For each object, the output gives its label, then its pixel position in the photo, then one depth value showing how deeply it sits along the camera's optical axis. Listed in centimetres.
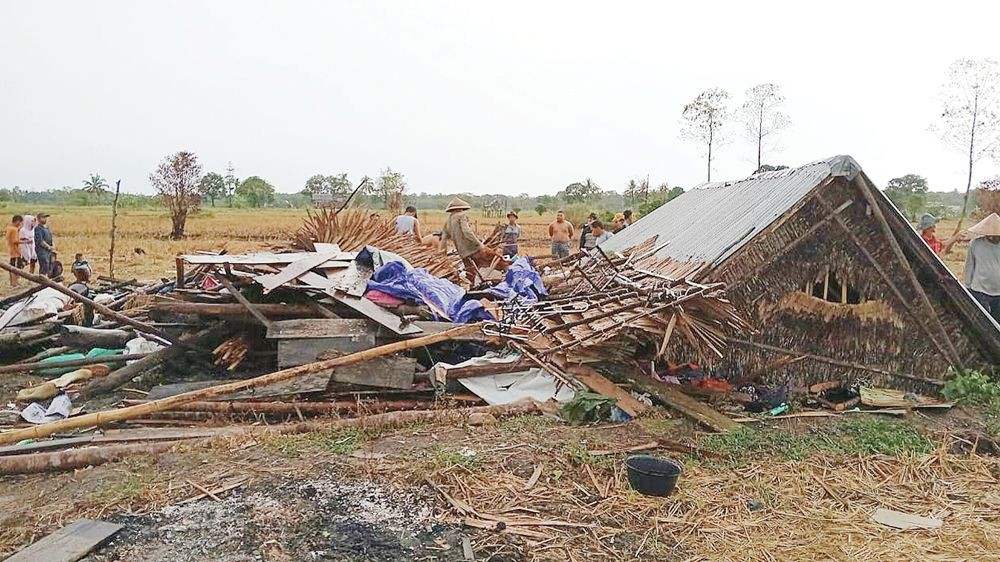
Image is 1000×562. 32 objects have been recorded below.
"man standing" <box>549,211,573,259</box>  1516
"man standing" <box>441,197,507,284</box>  983
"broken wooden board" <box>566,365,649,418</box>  587
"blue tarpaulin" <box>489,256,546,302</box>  834
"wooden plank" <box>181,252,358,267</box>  683
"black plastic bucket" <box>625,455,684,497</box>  427
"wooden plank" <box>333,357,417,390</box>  606
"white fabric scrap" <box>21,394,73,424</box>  586
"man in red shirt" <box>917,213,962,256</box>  852
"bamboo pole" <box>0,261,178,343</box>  616
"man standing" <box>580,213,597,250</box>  1496
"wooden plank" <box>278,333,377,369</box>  635
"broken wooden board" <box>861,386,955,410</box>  629
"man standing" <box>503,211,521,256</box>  1498
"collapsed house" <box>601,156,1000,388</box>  632
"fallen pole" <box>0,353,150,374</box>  729
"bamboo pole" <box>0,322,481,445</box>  450
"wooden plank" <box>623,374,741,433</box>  562
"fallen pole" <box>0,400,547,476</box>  461
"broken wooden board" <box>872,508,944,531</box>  404
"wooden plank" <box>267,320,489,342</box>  638
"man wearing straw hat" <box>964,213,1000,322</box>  745
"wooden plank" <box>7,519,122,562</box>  335
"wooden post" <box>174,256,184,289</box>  752
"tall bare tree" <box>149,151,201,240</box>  3044
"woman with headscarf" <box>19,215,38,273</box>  1318
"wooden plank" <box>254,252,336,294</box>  664
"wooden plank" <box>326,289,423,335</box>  650
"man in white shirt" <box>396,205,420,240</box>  1174
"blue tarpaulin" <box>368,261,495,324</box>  704
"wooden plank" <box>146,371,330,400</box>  589
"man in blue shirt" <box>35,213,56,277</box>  1320
